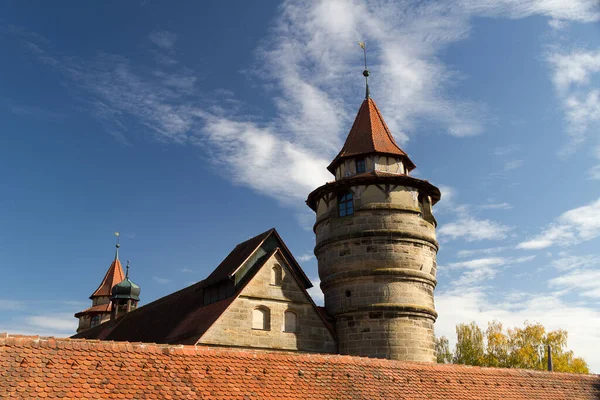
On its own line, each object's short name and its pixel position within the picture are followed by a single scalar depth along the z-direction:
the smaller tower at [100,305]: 49.38
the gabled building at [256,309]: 20.02
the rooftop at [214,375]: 11.17
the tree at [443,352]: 50.72
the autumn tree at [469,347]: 47.97
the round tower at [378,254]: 21.81
